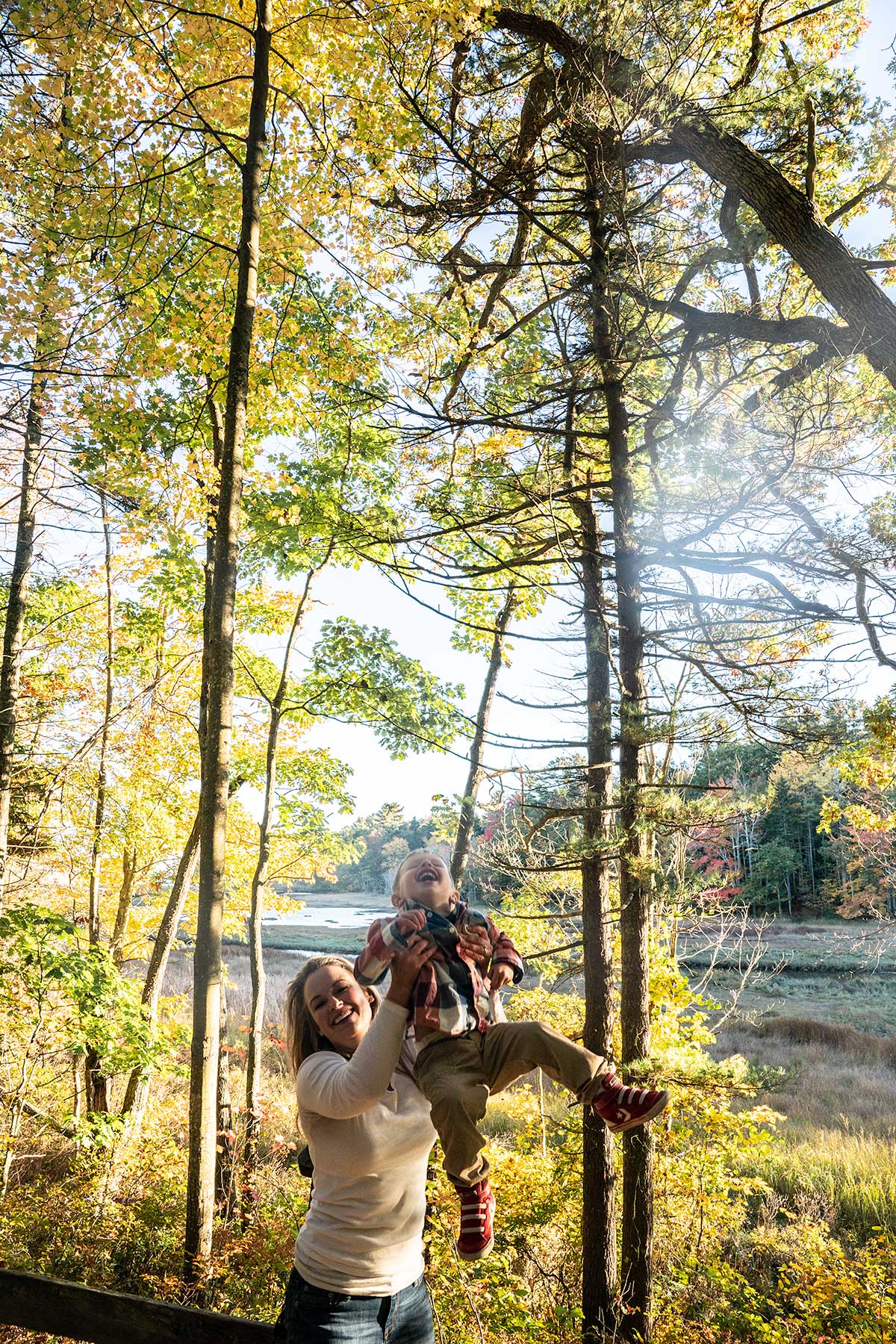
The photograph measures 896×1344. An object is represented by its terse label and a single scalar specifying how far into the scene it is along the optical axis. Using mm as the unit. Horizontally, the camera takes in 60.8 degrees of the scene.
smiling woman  1515
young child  1722
